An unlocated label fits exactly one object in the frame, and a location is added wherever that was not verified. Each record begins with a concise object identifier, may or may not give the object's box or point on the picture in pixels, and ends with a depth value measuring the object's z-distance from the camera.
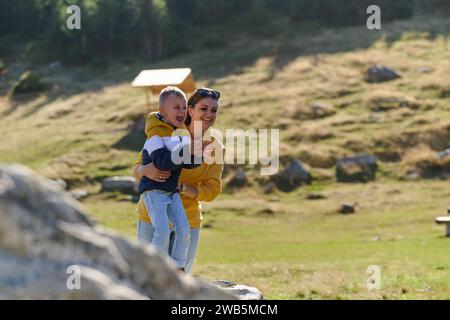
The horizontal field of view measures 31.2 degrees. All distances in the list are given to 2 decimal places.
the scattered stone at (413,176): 43.28
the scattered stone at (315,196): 41.06
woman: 7.63
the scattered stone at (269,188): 43.42
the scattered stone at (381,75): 62.75
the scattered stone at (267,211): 38.45
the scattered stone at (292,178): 44.06
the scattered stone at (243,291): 7.42
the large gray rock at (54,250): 3.27
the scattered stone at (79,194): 43.72
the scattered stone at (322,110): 56.72
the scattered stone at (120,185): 44.00
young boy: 7.38
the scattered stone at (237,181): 44.34
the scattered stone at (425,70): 63.00
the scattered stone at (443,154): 44.97
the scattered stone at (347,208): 37.25
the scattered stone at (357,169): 43.97
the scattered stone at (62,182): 44.76
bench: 27.20
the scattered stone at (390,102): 55.66
